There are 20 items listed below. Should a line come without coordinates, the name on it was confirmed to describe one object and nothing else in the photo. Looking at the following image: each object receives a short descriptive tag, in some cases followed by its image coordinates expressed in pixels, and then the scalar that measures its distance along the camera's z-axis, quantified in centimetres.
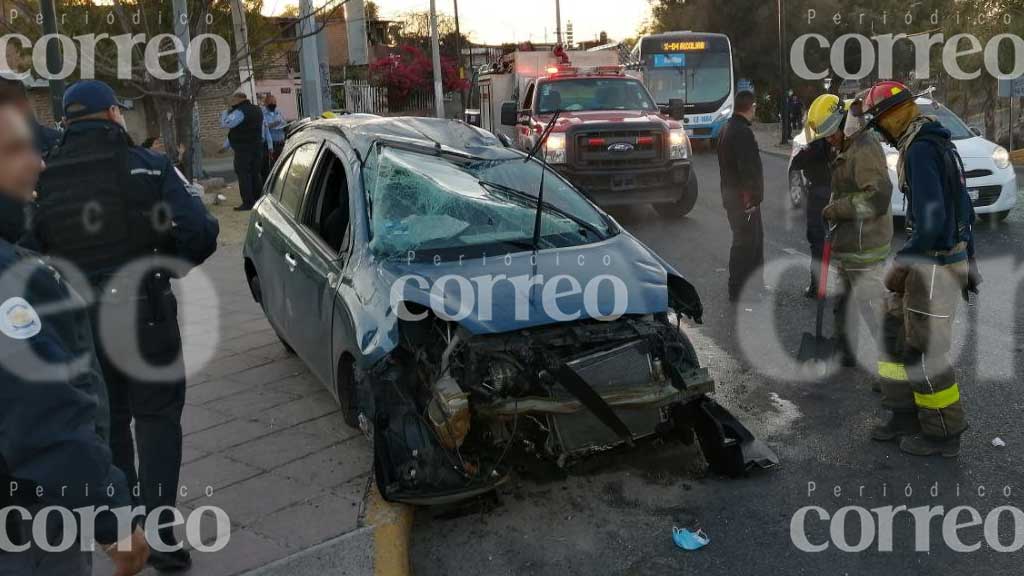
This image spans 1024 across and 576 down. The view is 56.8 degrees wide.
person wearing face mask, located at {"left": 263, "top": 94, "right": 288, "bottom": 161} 1722
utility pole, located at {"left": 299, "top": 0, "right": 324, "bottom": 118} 1658
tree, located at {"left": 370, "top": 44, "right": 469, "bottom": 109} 4406
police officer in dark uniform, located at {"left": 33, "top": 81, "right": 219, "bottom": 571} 372
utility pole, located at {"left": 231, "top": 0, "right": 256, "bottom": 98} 1575
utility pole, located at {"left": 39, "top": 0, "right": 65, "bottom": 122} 1046
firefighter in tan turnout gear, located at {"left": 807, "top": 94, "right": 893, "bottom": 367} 591
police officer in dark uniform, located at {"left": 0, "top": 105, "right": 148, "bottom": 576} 205
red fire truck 1221
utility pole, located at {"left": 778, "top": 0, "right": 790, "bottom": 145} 2678
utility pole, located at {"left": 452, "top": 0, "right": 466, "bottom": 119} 4678
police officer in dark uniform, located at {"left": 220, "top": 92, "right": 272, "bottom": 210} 1418
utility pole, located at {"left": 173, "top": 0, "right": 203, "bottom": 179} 1420
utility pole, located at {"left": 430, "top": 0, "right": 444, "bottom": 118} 3525
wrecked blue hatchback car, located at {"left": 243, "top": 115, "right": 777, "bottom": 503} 427
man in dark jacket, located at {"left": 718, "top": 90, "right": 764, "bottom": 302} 813
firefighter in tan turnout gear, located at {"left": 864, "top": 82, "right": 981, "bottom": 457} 473
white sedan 1108
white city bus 2519
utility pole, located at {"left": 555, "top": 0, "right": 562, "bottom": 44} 5559
